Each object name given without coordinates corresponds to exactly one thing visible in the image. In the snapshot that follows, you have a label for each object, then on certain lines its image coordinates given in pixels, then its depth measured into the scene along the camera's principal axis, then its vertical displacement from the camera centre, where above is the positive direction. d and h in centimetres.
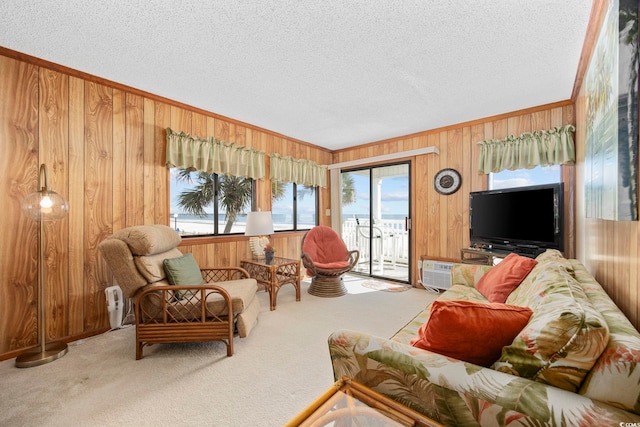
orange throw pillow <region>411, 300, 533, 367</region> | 93 -42
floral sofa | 68 -50
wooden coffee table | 85 -68
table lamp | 327 -11
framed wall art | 99 +43
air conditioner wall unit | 367 -86
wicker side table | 315 -77
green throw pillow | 224 -50
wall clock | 374 +50
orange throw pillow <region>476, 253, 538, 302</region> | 187 -47
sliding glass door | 458 -3
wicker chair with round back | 367 -68
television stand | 310 -52
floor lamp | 198 -1
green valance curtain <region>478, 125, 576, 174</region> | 288 +78
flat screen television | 278 -5
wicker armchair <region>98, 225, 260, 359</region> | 204 -71
